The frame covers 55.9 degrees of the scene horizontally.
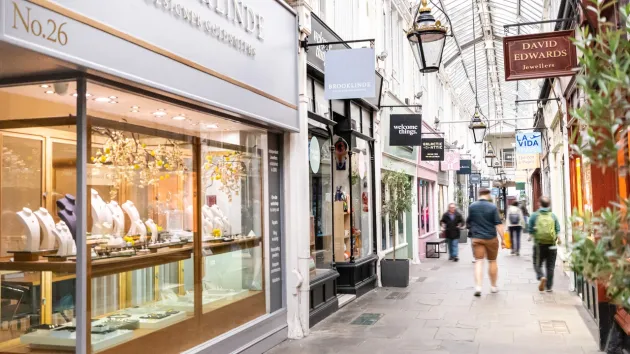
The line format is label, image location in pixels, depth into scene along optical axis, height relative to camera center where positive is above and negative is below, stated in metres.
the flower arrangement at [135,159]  4.78 +0.44
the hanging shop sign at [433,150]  17.20 +1.56
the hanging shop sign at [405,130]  13.04 +1.64
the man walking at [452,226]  16.73 -0.67
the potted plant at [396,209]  11.85 -0.10
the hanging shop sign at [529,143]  18.42 +1.84
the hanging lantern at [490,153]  28.68 +2.44
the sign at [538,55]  7.63 +1.91
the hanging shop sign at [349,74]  8.30 +1.86
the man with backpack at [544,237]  10.31 -0.62
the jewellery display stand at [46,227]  4.73 -0.13
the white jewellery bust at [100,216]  4.46 -0.05
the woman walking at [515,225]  16.41 -0.65
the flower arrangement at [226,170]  6.44 +0.42
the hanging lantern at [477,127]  16.77 +2.15
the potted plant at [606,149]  2.24 +0.20
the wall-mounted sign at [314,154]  9.14 +0.81
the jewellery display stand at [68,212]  4.51 -0.01
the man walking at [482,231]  10.30 -0.50
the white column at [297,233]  7.57 -0.35
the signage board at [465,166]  27.02 +1.67
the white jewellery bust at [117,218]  4.88 -0.07
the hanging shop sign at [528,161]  20.81 +1.44
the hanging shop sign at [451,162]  22.61 +1.57
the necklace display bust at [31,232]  4.78 -0.17
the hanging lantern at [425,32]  7.48 +2.17
